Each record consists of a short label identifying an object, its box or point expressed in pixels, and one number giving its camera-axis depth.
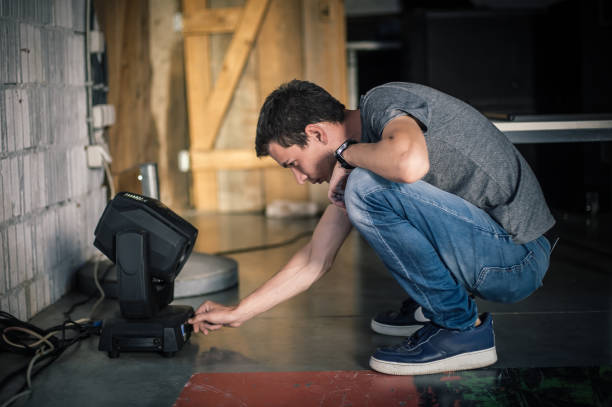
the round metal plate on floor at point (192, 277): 2.72
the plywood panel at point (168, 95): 4.89
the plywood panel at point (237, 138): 4.81
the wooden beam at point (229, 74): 4.70
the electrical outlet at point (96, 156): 3.01
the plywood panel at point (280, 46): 4.75
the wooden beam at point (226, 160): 4.85
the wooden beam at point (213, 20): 4.71
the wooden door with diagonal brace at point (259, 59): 4.71
